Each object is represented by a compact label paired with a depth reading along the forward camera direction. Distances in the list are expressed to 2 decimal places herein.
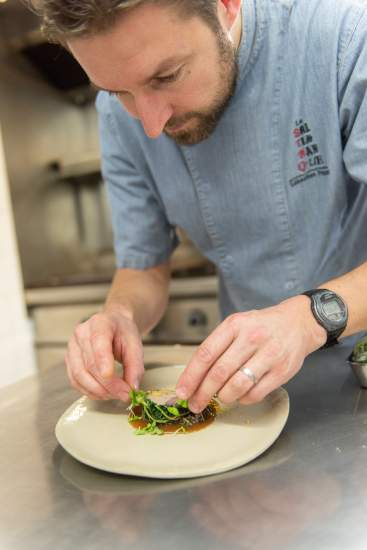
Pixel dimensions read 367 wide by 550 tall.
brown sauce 0.85
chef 0.79
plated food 0.85
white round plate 0.73
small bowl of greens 0.91
